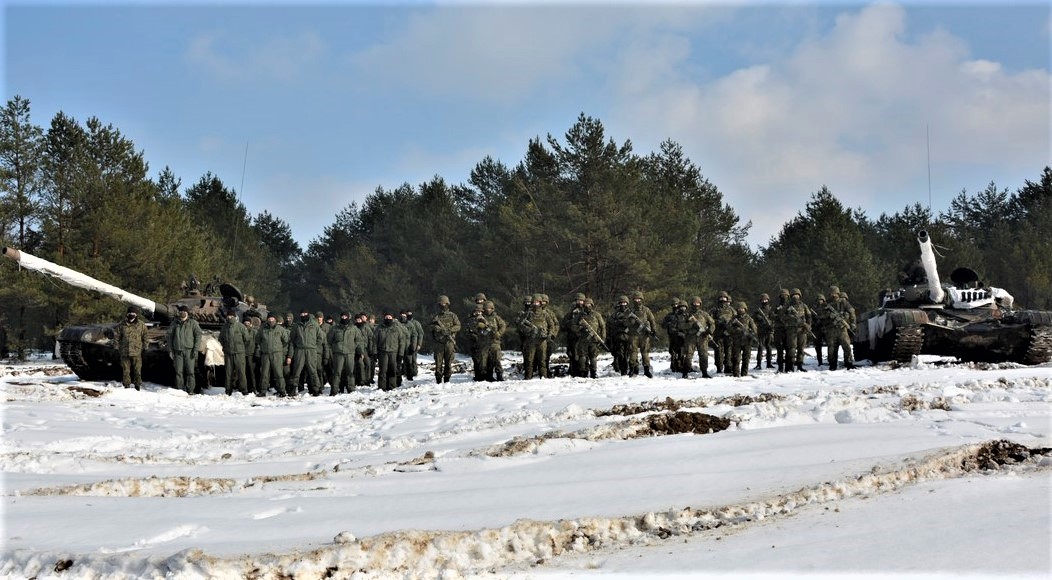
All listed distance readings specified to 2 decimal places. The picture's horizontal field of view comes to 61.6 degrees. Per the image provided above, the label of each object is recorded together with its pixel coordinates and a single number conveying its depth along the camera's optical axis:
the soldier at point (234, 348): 16.06
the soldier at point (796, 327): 17.00
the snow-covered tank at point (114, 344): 15.96
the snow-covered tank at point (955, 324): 16.03
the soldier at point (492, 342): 16.25
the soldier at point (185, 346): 15.72
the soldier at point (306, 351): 16.06
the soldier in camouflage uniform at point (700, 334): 15.59
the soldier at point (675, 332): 16.02
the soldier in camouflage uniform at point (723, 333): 16.27
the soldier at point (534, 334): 16.11
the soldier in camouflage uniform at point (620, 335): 16.39
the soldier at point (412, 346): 18.28
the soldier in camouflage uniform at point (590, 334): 16.12
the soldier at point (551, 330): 16.45
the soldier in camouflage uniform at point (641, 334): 15.89
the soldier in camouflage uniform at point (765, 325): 18.72
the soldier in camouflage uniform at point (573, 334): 16.42
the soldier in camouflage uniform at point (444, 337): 16.64
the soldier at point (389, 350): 16.22
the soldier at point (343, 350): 16.19
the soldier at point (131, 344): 15.54
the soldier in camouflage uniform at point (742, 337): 15.91
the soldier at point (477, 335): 16.16
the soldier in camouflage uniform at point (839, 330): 16.89
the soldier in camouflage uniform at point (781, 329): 17.28
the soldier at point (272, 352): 15.85
